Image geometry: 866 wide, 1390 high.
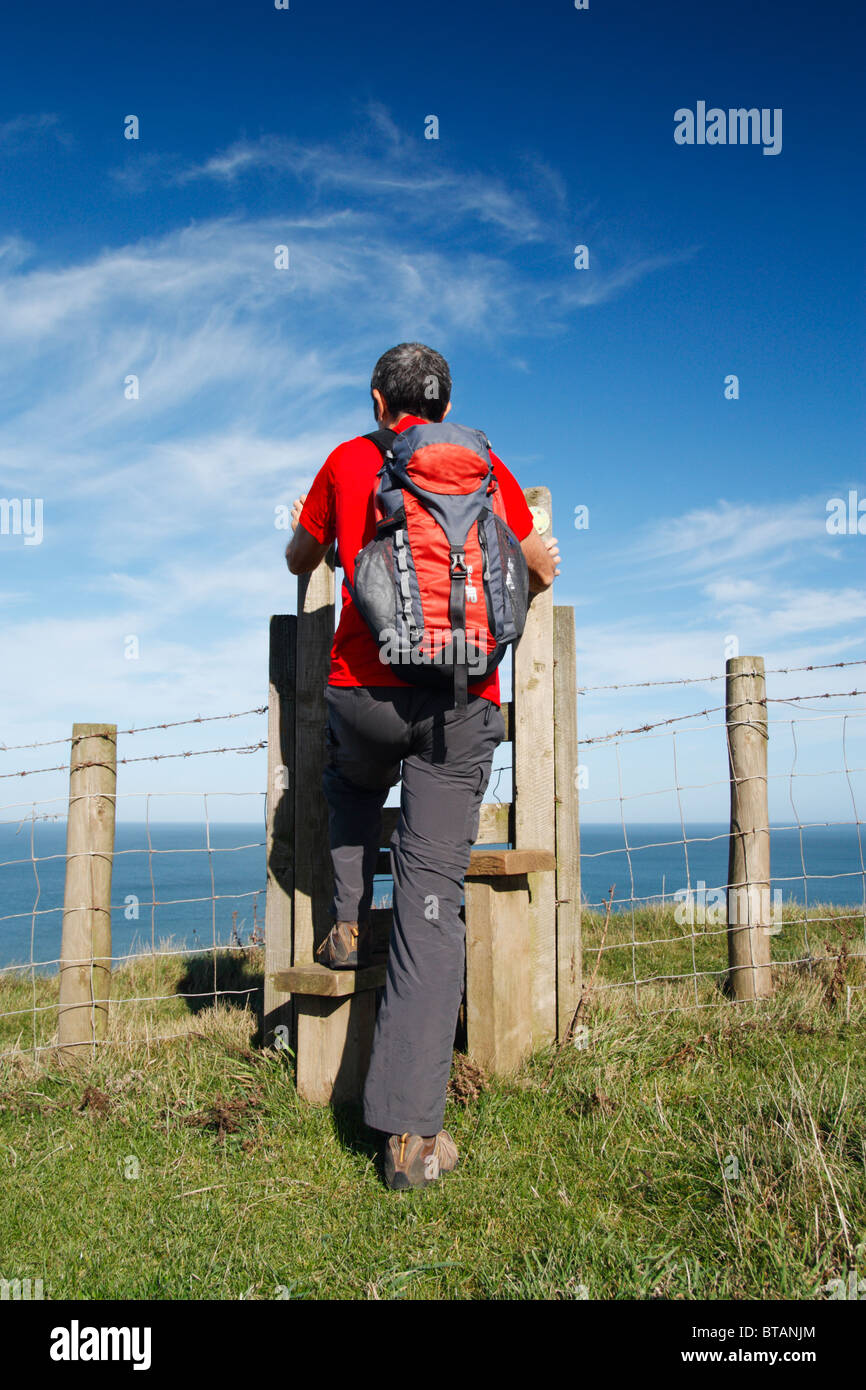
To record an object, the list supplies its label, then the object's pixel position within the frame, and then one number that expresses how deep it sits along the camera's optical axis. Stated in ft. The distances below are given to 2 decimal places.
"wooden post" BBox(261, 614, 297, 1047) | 13.41
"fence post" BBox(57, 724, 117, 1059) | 15.06
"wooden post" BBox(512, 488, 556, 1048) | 13.21
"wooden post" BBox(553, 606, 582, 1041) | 13.47
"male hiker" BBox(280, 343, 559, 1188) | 9.20
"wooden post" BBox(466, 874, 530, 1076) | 11.66
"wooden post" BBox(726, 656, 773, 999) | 16.01
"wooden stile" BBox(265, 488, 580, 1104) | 12.16
